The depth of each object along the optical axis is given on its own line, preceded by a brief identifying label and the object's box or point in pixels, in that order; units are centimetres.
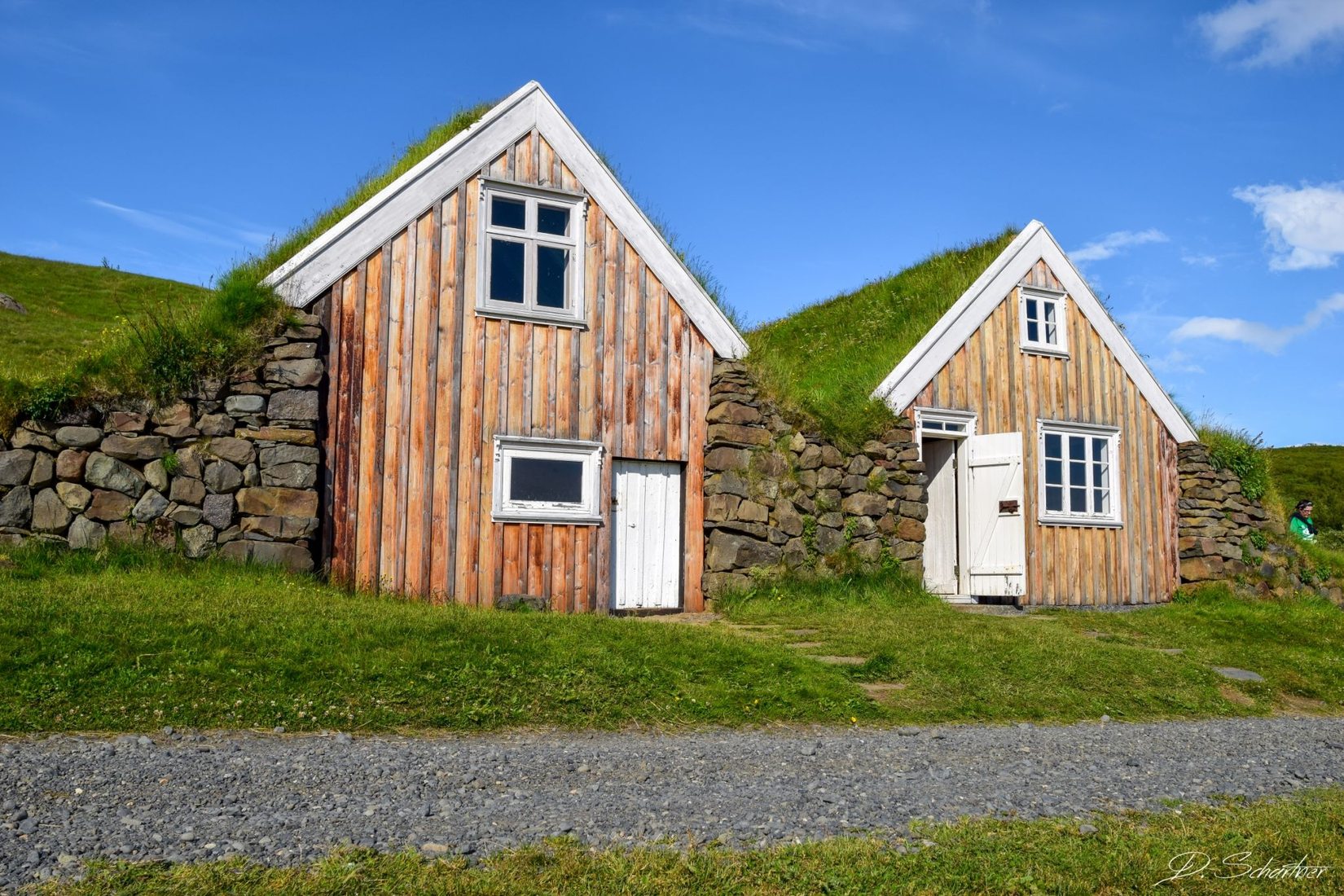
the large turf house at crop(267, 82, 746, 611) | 1198
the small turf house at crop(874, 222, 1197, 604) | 1602
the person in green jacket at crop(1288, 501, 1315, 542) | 1983
